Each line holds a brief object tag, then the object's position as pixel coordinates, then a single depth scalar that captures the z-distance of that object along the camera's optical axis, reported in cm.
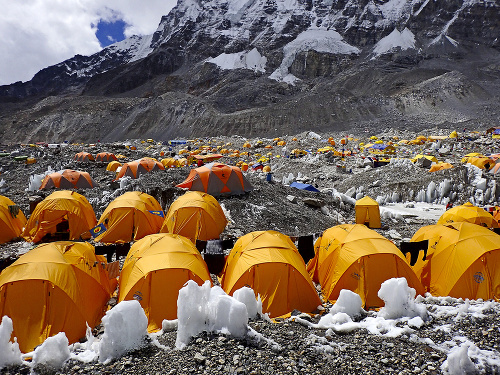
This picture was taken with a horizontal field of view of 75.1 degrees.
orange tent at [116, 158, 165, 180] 2083
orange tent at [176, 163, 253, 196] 1388
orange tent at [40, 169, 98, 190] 1741
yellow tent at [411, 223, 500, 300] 674
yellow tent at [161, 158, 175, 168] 2994
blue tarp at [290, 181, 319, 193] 1923
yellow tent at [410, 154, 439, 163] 2378
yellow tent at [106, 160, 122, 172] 2488
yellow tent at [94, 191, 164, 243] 1105
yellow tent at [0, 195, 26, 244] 1116
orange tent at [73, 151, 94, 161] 2833
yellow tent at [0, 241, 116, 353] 542
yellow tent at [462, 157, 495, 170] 2083
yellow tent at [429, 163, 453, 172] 2152
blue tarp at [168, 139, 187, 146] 5484
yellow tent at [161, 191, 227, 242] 1087
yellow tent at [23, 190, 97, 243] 1116
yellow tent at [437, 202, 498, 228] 1201
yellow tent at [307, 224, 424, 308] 680
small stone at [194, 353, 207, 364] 417
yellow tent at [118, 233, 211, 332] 605
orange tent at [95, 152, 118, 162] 3066
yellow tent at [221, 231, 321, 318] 636
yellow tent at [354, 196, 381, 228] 1447
